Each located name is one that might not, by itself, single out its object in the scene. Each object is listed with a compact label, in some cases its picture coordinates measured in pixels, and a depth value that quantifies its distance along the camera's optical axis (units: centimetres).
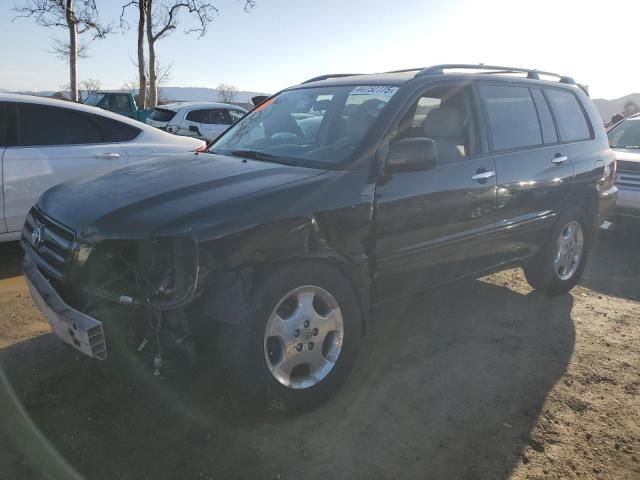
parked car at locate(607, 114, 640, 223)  714
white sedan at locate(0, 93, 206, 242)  487
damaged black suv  254
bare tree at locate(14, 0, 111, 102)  1875
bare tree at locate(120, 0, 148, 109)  2059
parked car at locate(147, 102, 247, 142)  1280
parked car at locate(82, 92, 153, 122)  1700
